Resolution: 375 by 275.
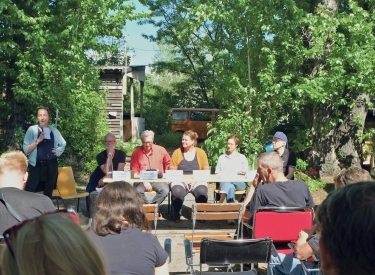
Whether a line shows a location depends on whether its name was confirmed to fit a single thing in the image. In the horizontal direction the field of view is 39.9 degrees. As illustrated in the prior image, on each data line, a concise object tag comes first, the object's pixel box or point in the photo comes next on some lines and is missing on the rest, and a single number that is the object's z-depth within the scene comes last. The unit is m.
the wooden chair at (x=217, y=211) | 6.00
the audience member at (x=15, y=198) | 3.44
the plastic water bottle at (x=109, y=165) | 7.84
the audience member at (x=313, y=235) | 3.72
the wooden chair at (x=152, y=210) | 5.88
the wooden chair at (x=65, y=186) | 8.28
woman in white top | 8.05
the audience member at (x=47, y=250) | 1.32
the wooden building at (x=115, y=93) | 19.66
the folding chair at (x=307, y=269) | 3.97
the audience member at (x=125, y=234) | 2.94
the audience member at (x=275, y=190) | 4.88
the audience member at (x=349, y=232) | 1.24
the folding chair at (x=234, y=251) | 4.21
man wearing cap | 7.61
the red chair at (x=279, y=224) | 4.71
